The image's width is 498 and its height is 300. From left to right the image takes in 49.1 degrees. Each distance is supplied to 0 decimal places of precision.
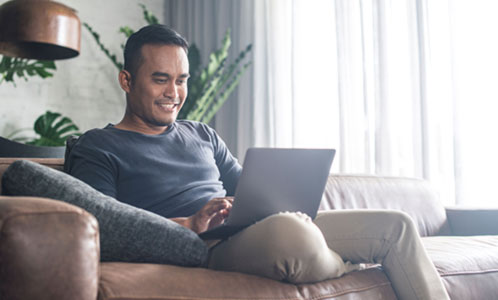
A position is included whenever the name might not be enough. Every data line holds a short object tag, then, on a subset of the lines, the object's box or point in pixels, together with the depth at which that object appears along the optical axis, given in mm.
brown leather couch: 828
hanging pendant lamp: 2139
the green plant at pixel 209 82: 3553
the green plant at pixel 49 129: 3512
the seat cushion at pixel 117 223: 1053
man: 1143
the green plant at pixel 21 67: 3254
